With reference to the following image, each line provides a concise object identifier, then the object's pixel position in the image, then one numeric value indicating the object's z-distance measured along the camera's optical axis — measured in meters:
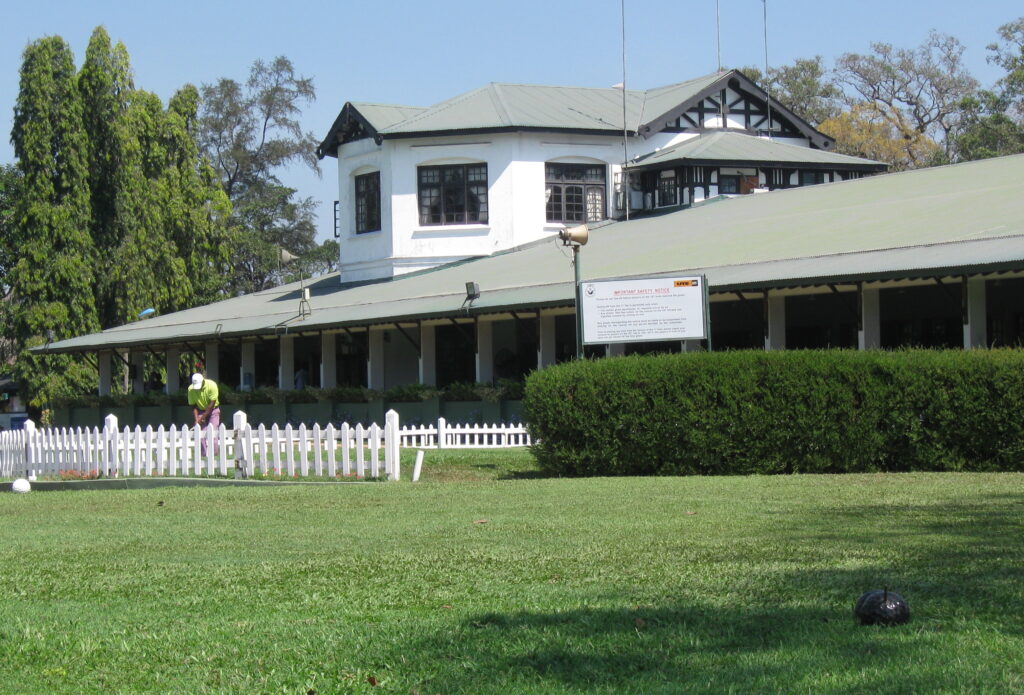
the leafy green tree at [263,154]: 75.00
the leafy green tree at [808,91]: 73.44
